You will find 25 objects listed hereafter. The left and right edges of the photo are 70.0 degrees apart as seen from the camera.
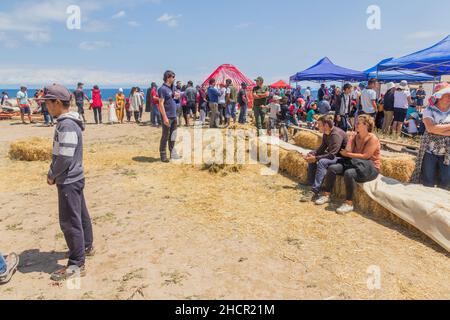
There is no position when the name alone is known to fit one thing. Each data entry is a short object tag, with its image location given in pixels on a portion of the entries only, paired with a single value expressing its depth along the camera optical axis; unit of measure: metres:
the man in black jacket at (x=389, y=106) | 10.31
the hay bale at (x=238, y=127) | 11.16
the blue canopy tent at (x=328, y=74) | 17.77
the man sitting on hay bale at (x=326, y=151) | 5.88
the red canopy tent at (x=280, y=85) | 30.50
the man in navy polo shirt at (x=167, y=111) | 7.87
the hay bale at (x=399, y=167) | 6.17
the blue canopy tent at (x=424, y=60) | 9.68
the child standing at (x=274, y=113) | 11.00
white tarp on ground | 4.17
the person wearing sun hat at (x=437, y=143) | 4.93
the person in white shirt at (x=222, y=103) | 14.48
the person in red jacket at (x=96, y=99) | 16.34
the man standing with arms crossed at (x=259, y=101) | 11.67
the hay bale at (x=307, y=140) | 9.25
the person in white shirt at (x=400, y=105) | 9.98
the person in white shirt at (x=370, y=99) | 10.16
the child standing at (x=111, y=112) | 17.38
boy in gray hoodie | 3.29
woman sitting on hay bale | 5.39
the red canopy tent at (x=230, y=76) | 22.97
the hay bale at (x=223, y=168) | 7.77
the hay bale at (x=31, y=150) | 8.91
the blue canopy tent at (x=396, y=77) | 17.58
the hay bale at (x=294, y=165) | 7.08
